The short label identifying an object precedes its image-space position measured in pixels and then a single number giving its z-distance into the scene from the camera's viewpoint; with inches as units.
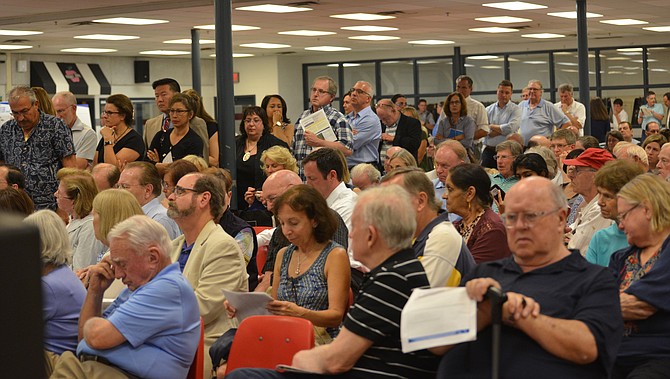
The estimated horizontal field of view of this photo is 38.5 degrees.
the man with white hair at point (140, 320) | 144.6
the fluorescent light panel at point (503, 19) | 700.7
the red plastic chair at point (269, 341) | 148.6
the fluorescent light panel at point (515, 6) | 604.6
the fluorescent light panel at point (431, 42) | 903.2
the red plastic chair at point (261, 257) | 228.8
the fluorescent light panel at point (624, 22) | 749.3
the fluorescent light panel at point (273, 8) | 572.4
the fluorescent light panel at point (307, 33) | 761.0
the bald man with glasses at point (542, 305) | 111.3
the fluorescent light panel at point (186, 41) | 802.5
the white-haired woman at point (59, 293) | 160.2
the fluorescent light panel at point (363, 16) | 645.9
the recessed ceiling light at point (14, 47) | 816.3
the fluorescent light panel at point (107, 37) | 740.6
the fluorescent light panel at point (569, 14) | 681.6
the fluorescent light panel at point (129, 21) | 622.4
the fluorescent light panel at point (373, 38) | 834.2
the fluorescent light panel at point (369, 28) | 738.8
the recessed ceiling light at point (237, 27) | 683.4
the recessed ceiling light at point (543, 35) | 868.5
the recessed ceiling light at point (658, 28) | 834.2
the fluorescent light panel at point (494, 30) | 789.9
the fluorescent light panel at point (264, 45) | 860.6
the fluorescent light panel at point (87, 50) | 860.0
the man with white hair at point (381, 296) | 125.3
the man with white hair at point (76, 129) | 350.6
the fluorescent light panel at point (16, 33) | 692.0
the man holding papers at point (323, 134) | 330.3
